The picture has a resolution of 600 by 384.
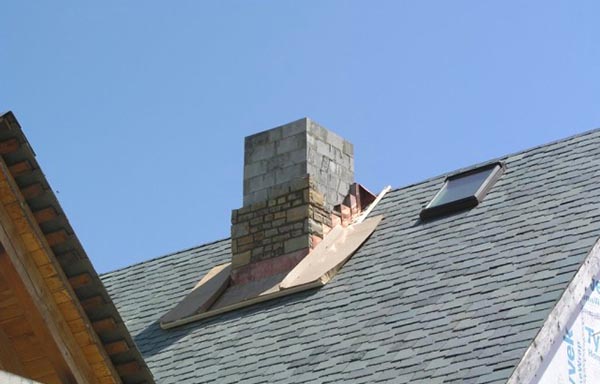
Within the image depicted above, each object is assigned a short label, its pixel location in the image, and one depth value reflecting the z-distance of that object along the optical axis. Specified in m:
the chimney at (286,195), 16.30
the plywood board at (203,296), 16.02
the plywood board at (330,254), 15.48
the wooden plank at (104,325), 10.16
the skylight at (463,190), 15.59
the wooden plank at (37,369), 10.08
